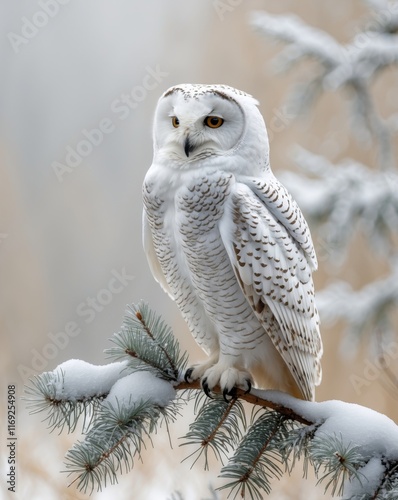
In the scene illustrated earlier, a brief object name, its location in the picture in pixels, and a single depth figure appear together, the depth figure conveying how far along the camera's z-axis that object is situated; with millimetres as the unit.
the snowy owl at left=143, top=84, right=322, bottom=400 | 6226
